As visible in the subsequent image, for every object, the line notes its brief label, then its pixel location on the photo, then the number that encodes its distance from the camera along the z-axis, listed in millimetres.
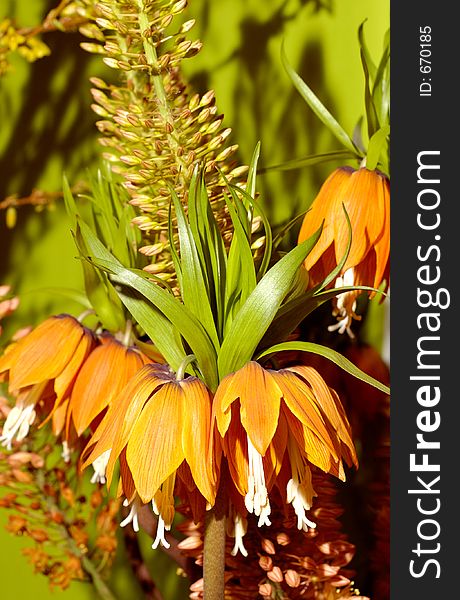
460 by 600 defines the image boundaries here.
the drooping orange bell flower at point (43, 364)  944
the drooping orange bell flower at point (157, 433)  857
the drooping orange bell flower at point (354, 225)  966
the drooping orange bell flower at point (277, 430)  859
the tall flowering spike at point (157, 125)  911
